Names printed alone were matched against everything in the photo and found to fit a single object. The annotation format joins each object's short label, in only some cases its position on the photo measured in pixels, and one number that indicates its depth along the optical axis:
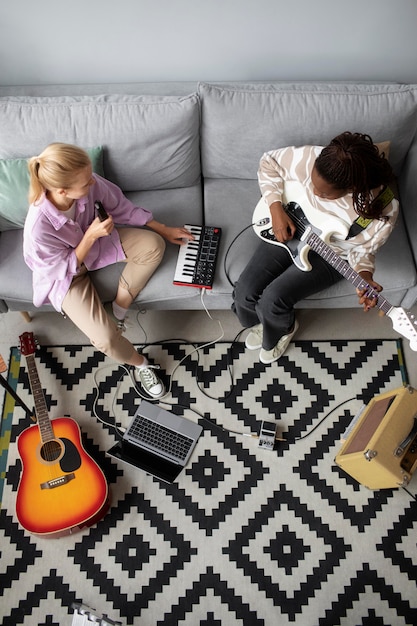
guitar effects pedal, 2.28
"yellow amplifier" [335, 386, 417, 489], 1.99
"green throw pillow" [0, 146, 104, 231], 2.06
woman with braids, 1.75
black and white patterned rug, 2.08
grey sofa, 2.09
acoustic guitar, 2.07
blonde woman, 1.78
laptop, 2.24
